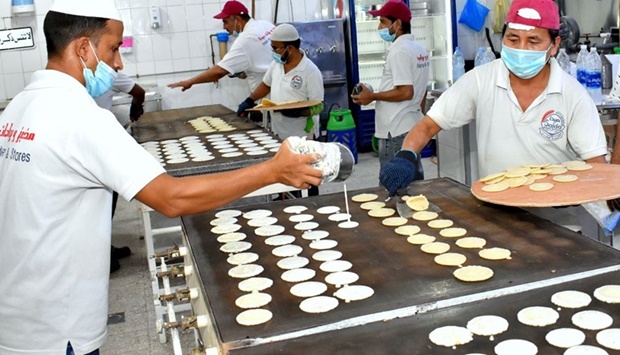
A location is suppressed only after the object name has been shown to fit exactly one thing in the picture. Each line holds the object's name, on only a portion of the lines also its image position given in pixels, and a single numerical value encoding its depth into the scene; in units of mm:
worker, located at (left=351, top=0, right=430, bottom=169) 4520
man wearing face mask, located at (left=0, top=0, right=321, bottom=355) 1665
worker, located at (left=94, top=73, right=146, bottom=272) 4559
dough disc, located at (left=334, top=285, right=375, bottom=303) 1584
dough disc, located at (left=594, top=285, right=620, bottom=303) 1462
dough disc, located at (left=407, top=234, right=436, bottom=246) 1938
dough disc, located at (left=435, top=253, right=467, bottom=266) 1746
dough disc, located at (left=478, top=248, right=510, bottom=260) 1751
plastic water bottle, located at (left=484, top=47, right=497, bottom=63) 5206
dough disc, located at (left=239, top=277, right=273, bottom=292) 1698
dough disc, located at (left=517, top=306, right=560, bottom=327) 1398
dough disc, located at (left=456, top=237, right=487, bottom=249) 1875
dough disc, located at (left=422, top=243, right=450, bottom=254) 1846
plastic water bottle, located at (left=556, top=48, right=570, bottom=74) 4204
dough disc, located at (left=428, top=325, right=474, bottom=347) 1340
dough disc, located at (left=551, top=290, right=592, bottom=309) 1463
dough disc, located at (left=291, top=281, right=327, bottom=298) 1645
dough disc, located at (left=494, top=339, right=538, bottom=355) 1295
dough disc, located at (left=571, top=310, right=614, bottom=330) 1381
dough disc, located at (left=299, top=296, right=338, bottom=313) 1539
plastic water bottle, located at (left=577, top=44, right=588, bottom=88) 4003
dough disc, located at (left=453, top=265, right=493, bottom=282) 1618
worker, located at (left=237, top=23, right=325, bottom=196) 4875
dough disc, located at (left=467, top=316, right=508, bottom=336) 1375
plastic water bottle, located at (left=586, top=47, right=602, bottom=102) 3871
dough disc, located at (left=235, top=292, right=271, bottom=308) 1586
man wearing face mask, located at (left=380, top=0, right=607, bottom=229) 2391
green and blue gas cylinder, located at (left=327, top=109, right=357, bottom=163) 6945
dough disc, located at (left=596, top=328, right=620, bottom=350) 1303
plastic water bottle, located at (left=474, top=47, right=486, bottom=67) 5258
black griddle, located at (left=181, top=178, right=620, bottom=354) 1450
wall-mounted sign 6824
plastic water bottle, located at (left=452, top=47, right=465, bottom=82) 6047
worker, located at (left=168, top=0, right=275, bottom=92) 5594
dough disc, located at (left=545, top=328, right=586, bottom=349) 1317
